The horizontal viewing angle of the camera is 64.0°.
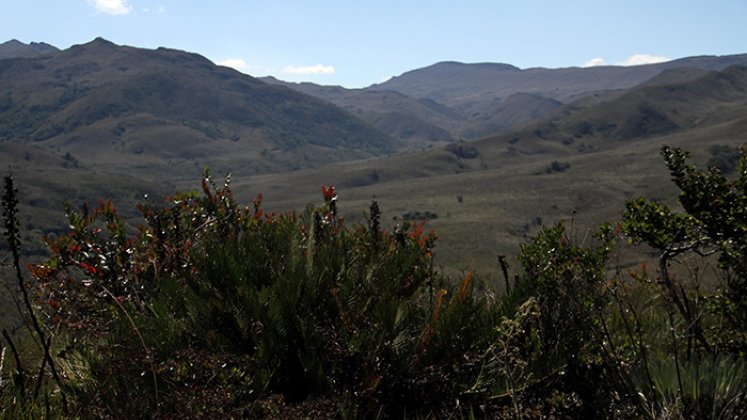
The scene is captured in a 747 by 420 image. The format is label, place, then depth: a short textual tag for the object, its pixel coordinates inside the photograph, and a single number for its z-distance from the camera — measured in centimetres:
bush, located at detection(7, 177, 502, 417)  292
